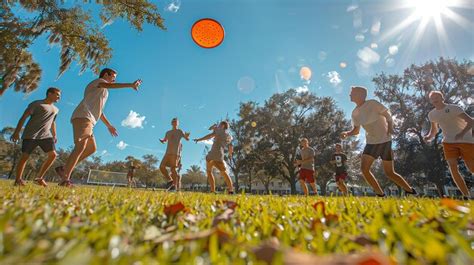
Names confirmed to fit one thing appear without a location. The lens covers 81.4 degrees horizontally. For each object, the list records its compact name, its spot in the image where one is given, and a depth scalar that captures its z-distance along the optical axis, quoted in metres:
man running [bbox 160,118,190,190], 8.91
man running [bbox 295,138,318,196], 10.52
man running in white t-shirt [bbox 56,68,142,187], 5.07
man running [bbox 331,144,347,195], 10.90
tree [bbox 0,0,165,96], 11.38
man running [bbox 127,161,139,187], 23.69
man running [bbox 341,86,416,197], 5.48
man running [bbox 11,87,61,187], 5.64
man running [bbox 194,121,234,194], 8.16
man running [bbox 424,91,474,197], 5.42
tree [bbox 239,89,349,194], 35.59
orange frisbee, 6.58
